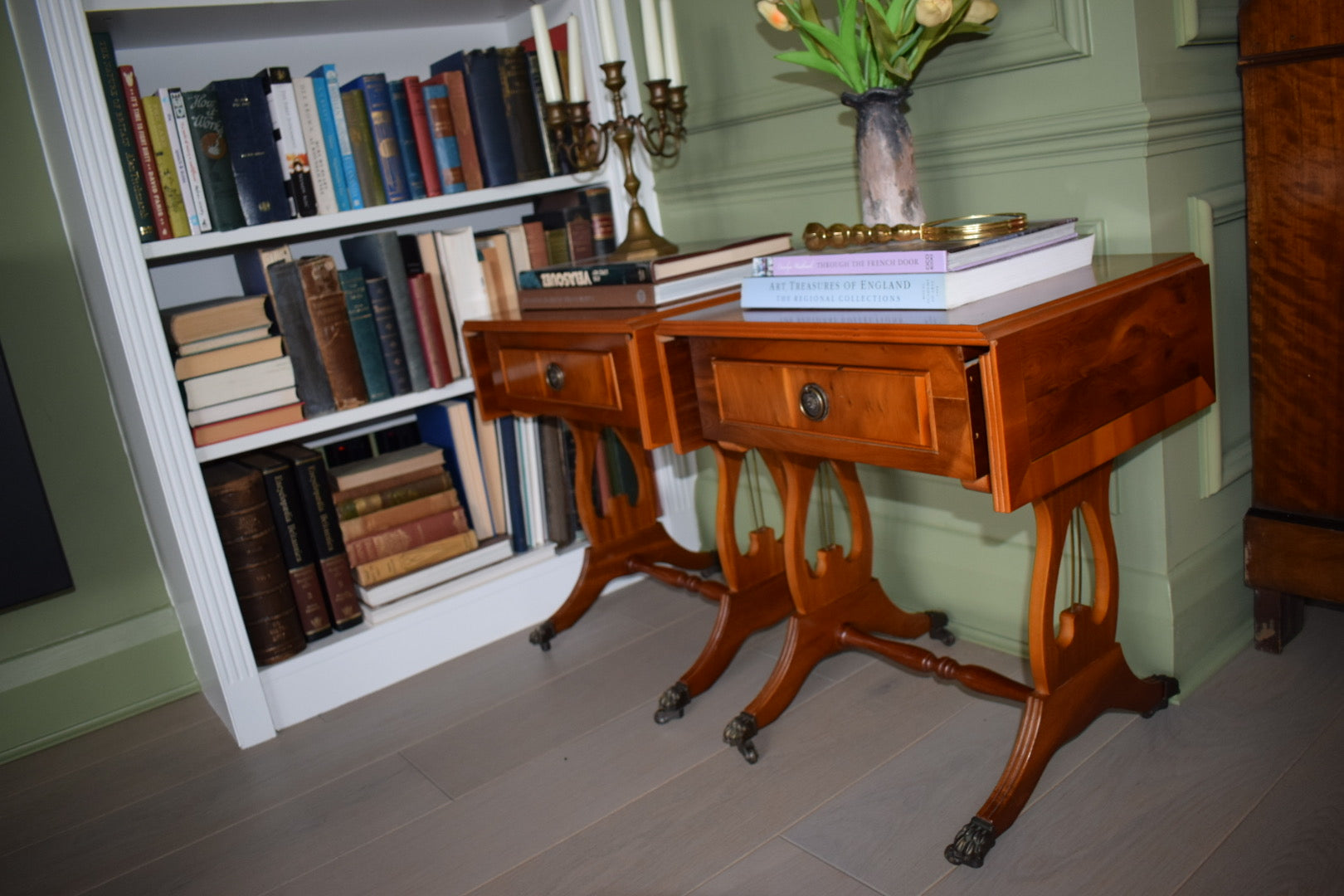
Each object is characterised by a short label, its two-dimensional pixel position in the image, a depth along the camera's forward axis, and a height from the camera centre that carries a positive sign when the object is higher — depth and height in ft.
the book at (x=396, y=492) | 6.02 -1.37
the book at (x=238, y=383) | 5.43 -0.54
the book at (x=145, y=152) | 5.11 +0.69
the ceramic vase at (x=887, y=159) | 4.20 +0.06
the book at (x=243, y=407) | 5.46 -0.67
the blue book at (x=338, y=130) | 5.60 +0.70
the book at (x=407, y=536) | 6.04 -1.63
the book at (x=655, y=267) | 4.70 -0.25
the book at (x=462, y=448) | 6.26 -1.21
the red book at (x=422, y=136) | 5.89 +0.62
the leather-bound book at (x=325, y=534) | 5.81 -1.48
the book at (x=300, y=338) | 5.60 -0.37
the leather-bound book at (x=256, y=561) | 5.54 -1.50
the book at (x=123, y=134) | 5.02 +0.78
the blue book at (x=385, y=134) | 5.76 +0.66
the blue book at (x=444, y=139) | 5.95 +0.59
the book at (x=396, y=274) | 5.86 -0.10
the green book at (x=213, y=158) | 5.31 +0.62
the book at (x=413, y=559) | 6.04 -1.78
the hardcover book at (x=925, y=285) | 3.53 -0.40
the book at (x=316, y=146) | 5.56 +0.63
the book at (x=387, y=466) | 6.03 -1.21
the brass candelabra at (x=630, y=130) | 5.12 +0.43
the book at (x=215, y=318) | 5.36 -0.18
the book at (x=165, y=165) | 5.21 +0.62
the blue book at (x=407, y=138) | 5.86 +0.63
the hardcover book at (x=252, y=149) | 5.38 +0.65
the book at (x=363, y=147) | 5.73 +0.60
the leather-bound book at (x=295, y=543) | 5.72 -1.48
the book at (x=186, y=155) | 5.26 +0.65
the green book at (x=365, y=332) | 5.80 -0.40
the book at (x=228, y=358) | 5.38 -0.40
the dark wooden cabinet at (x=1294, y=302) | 4.16 -0.80
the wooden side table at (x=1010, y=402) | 3.34 -0.83
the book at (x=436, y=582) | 6.05 -1.94
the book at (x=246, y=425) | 5.49 -0.77
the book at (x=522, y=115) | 6.08 +0.67
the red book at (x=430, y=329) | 6.00 -0.46
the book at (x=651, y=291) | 4.68 -0.36
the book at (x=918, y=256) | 3.52 -0.30
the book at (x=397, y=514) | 6.01 -1.50
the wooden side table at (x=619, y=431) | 4.65 -1.15
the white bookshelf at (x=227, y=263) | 4.98 +0.12
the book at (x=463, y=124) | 5.97 +0.66
